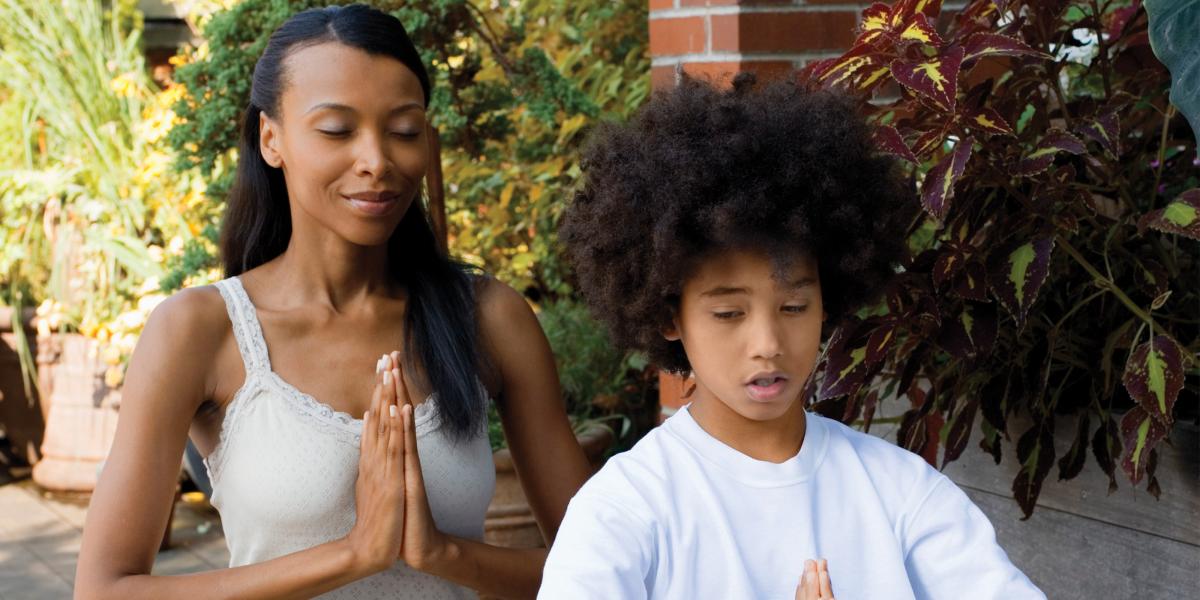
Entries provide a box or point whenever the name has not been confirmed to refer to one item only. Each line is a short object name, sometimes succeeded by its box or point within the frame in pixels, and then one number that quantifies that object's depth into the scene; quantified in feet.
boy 5.29
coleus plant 6.84
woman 6.31
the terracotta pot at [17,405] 19.24
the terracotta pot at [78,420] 17.81
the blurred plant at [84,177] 17.74
